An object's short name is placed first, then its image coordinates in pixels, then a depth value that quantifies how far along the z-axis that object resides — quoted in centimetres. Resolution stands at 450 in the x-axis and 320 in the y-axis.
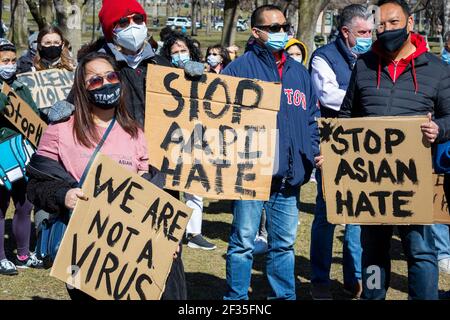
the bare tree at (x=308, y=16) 1816
